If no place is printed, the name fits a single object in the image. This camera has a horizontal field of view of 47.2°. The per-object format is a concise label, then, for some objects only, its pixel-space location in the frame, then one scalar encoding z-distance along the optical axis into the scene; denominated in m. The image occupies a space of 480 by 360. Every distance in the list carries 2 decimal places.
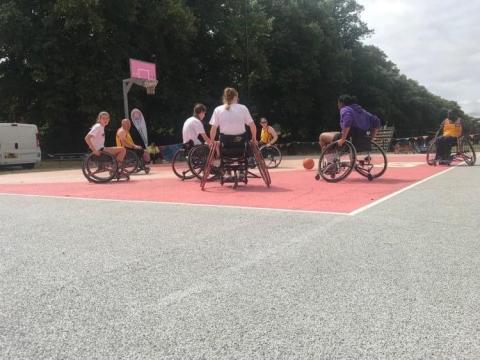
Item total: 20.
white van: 20.92
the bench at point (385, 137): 35.21
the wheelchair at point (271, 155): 15.47
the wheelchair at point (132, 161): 13.15
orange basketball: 13.73
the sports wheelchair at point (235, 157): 8.95
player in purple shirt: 9.57
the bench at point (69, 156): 27.16
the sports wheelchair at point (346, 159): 9.56
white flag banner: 20.39
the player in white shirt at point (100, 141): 11.12
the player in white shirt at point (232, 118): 8.88
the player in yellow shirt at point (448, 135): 14.30
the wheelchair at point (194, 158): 10.70
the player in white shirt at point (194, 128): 11.20
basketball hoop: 22.59
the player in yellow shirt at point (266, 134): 15.71
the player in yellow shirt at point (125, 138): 13.50
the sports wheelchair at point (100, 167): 11.14
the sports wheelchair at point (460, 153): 14.48
